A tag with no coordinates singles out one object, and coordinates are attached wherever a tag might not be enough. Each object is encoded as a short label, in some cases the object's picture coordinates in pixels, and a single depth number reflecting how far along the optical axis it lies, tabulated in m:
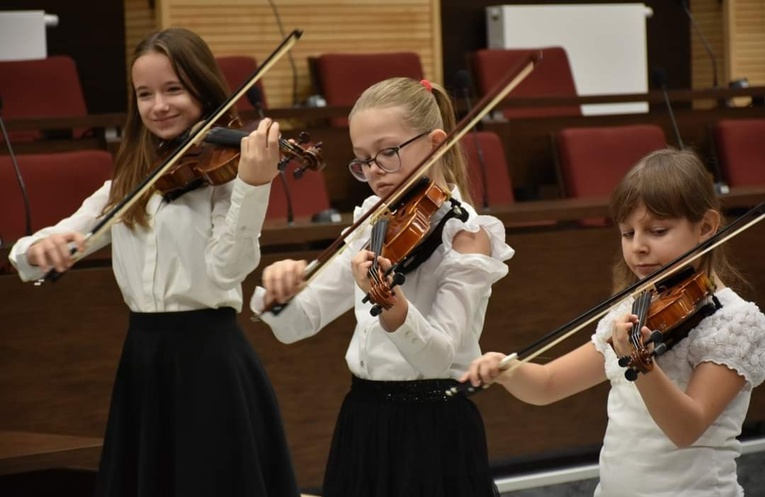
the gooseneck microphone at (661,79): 8.86
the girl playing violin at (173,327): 4.29
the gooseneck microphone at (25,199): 6.17
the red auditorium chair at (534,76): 10.20
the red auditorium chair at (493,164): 8.16
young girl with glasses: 3.62
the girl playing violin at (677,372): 3.43
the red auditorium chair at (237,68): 9.04
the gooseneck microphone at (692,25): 10.71
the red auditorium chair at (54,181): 6.84
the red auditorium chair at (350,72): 9.82
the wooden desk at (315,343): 5.87
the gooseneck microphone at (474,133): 7.44
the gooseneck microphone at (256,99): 7.19
